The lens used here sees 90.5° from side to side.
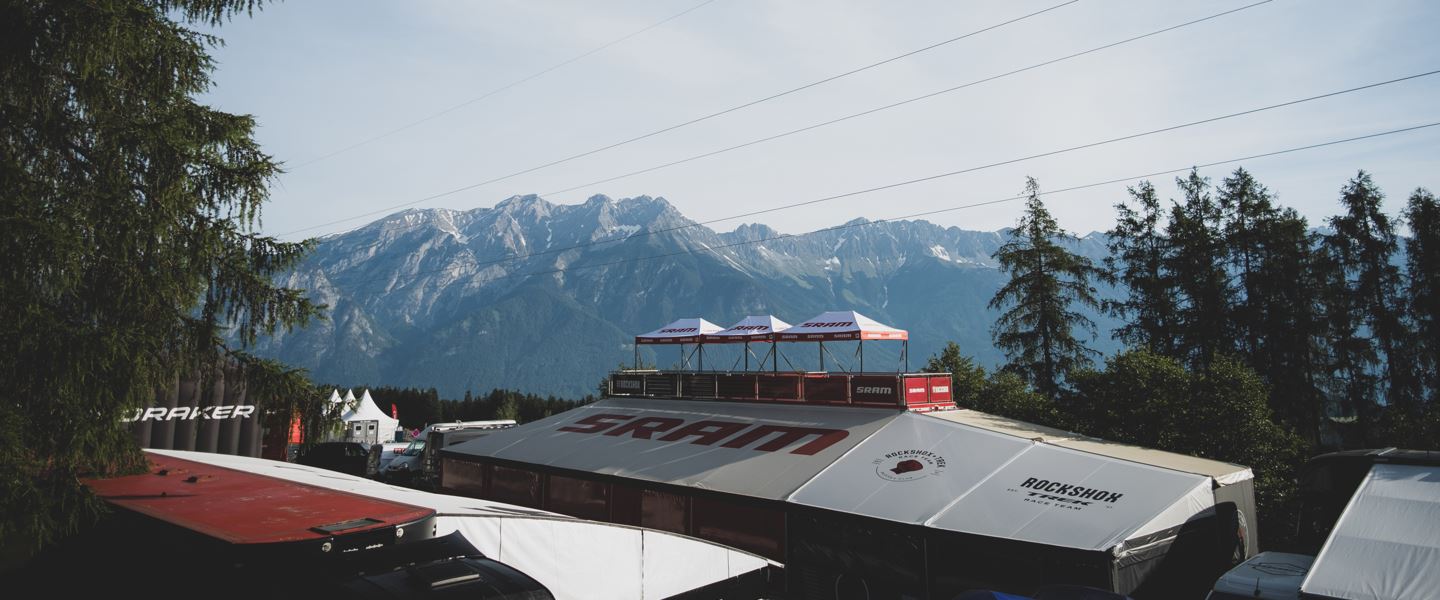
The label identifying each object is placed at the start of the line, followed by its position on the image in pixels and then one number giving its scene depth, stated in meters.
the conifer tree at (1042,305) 31.86
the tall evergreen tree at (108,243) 7.01
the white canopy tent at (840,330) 21.11
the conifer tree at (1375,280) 26.95
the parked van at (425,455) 28.36
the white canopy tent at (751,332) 25.39
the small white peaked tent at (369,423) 45.40
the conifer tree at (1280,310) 27.83
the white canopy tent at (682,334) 26.41
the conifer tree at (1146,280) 31.09
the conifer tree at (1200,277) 29.23
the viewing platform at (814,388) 17.33
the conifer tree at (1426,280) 25.39
